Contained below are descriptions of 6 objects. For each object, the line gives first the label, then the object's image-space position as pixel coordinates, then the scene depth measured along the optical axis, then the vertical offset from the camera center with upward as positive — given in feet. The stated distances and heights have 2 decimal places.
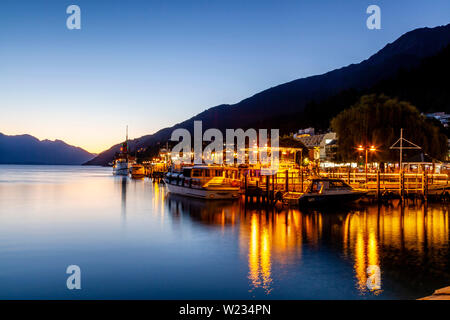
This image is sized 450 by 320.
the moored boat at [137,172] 399.85 -10.14
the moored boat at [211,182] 147.54 -8.36
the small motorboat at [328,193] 117.08 -9.96
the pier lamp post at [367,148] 167.94 +4.91
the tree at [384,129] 175.32 +13.75
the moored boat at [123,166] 510.21 -4.90
